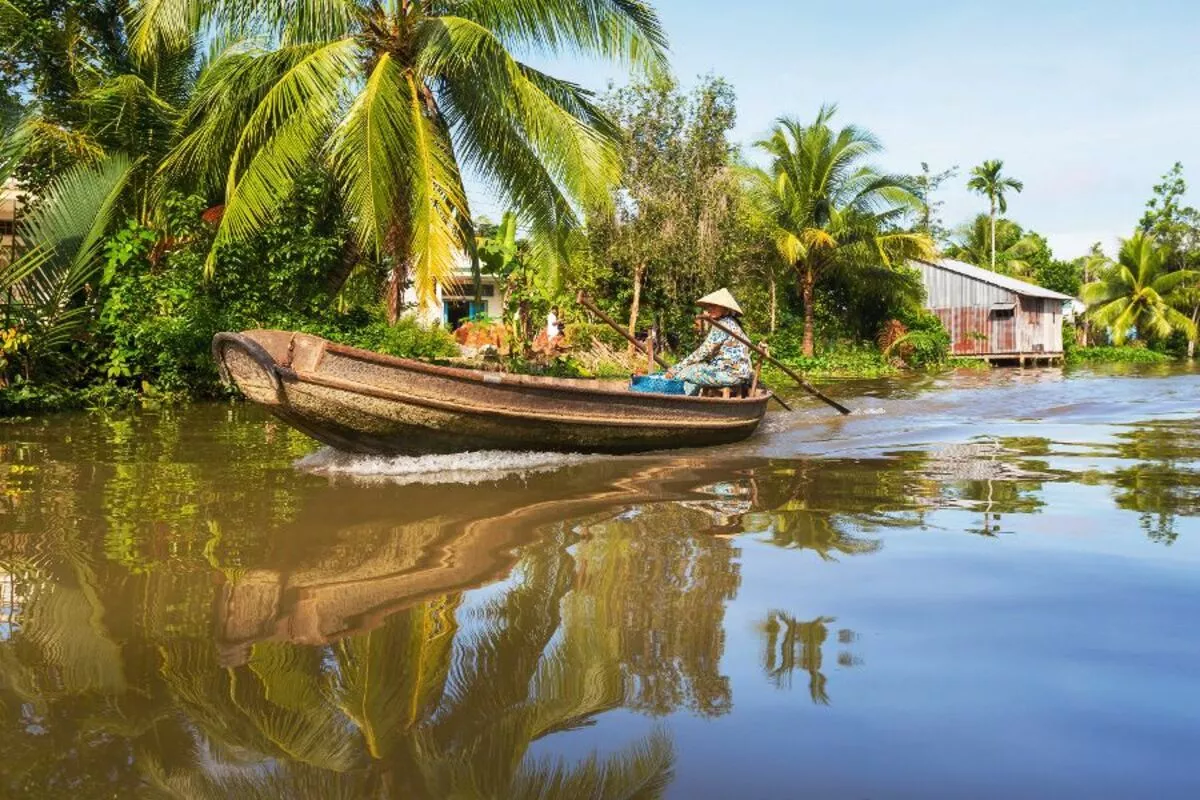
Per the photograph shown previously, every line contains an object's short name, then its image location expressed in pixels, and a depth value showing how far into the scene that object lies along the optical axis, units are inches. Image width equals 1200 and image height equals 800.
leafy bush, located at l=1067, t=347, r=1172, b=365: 1371.8
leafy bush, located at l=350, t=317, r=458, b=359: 541.6
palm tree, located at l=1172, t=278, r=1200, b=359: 1396.4
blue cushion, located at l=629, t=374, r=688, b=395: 381.1
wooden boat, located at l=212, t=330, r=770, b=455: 276.5
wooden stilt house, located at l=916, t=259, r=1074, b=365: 1227.9
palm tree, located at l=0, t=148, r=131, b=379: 426.9
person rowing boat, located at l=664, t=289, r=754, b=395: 377.4
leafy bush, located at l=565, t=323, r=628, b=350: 800.3
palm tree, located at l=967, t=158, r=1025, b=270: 1635.1
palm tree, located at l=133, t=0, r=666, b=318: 402.6
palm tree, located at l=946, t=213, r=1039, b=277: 1654.8
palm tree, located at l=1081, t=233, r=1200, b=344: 1385.3
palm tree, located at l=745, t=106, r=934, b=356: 957.2
